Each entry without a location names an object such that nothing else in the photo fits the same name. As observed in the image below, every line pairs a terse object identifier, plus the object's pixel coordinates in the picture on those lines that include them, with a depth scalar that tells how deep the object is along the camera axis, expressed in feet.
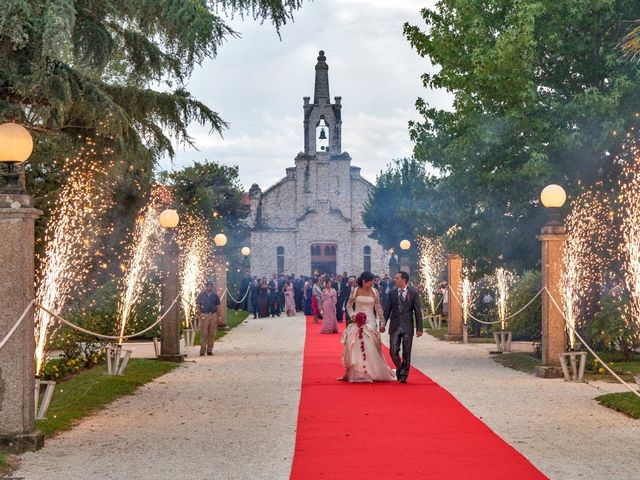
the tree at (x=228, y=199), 201.98
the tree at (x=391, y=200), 233.55
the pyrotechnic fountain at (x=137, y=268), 58.49
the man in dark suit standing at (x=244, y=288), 173.06
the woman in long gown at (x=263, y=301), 152.66
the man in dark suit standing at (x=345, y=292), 127.24
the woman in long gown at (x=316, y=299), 127.85
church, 259.60
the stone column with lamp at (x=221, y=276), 119.04
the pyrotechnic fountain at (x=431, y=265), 124.06
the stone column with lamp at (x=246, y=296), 169.34
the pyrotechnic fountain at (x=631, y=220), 59.52
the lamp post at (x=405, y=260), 153.51
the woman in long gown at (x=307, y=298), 154.92
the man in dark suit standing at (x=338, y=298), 131.03
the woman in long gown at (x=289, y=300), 159.74
